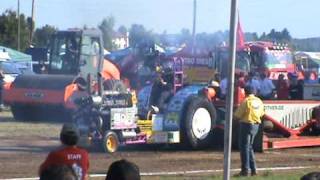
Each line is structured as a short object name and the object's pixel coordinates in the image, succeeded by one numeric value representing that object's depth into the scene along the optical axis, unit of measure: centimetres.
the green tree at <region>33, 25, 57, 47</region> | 8702
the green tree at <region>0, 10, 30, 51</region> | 7862
